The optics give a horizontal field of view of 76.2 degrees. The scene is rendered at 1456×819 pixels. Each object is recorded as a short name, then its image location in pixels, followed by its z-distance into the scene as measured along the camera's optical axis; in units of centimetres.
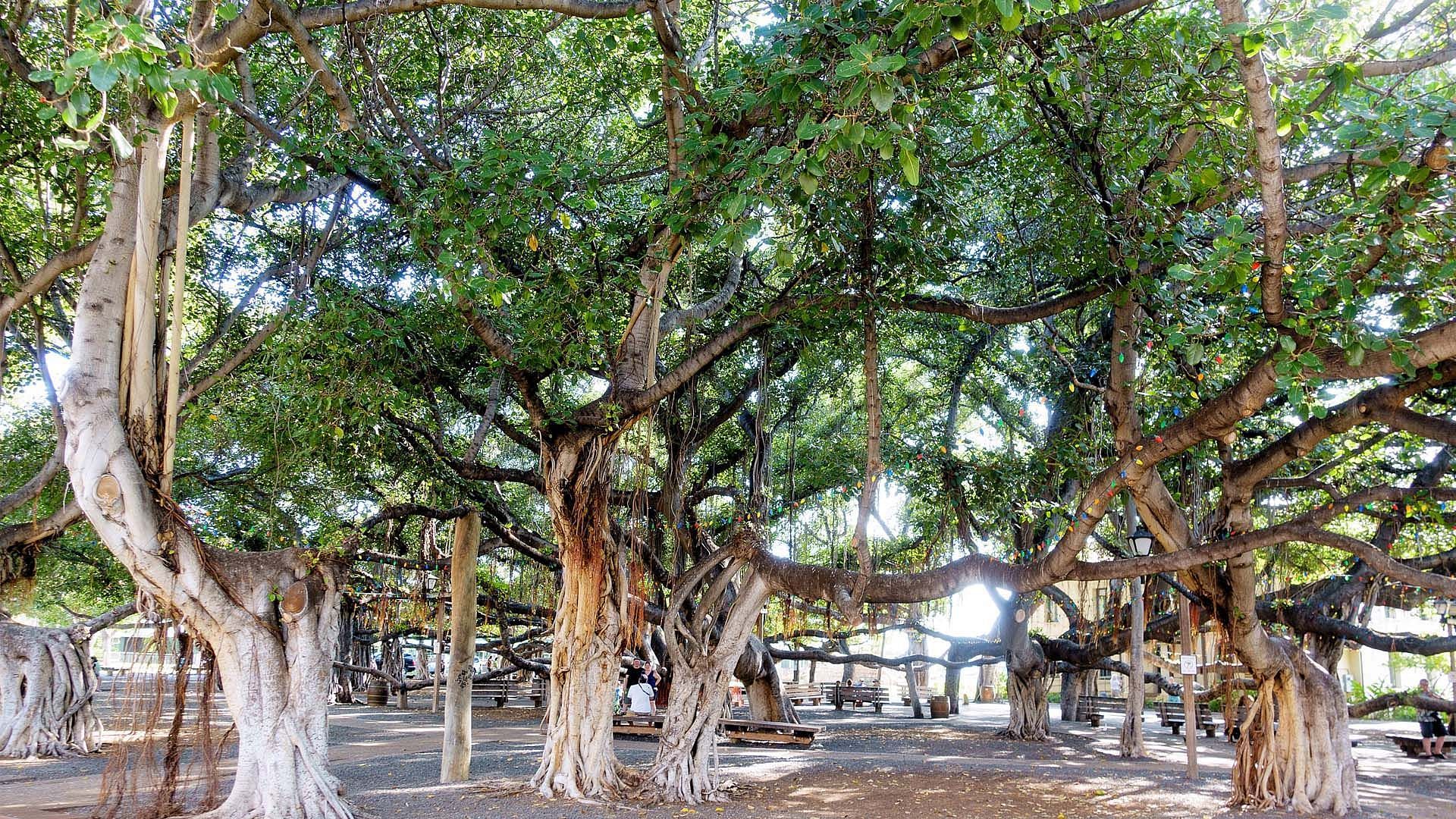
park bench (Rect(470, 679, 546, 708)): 2073
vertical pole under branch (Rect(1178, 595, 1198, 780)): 892
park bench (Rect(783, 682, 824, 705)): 2169
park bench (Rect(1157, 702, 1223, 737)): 1566
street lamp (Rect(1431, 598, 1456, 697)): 1199
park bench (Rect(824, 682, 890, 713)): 2145
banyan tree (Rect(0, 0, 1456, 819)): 478
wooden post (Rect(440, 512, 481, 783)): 767
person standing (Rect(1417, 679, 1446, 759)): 1199
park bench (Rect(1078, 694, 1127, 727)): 1675
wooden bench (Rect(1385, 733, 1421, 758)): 1213
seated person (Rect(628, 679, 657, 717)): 1395
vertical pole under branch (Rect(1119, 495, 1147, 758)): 1071
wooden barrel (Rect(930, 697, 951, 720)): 1997
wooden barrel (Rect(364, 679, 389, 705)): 2056
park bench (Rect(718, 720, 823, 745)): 1141
